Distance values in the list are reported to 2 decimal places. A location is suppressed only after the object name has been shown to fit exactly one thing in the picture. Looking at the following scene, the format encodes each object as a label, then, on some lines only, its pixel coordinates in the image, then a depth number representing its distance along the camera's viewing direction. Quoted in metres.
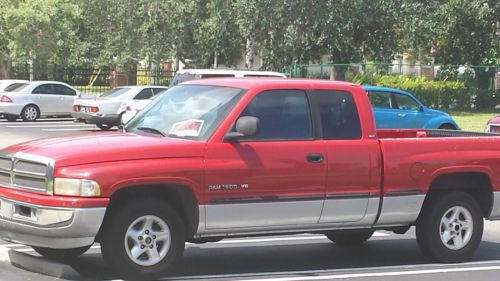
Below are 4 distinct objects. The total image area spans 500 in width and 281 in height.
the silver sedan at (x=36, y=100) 26.73
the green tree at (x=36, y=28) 37.59
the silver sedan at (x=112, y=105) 23.66
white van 20.64
